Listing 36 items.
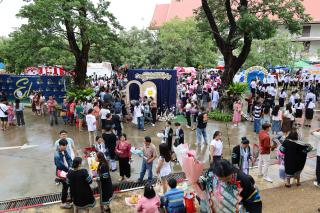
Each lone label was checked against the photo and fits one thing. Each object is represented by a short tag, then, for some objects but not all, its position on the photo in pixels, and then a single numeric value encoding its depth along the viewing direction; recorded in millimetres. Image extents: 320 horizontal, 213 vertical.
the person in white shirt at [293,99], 13565
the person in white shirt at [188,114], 12720
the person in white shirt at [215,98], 15509
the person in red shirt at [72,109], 13211
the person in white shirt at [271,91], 16566
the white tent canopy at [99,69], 27164
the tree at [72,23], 13258
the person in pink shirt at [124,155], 7508
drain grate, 6547
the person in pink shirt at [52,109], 13491
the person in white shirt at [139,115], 12688
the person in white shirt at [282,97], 15883
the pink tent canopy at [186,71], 26781
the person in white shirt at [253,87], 19439
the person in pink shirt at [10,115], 13377
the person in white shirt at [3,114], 12523
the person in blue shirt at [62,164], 6246
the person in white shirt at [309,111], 12797
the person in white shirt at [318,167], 6899
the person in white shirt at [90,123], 10328
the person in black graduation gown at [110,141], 8141
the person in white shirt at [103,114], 11523
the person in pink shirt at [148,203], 4984
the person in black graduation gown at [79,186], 5312
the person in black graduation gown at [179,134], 8898
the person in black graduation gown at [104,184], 5734
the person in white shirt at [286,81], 24297
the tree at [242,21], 13836
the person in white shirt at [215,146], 7457
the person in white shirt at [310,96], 13381
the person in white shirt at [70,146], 7055
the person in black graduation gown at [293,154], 6627
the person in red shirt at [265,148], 7227
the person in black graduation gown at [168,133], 9156
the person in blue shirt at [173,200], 5000
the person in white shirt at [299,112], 12094
